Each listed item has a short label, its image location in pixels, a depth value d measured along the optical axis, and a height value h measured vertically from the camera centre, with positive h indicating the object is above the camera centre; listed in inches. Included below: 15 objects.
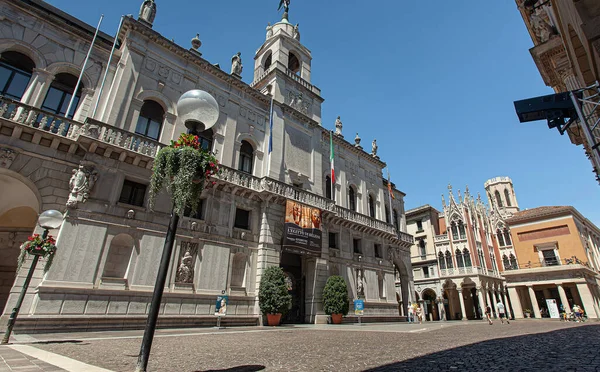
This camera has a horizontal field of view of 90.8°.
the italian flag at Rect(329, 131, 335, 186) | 908.0 +446.6
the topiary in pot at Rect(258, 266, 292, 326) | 619.5 +4.8
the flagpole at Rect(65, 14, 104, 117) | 535.5 +371.0
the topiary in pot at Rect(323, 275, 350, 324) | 743.7 +1.4
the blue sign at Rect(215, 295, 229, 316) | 537.6 -17.7
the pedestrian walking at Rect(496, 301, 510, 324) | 892.3 -6.5
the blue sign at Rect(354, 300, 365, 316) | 735.7 -12.4
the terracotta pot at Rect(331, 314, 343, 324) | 751.1 -41.1
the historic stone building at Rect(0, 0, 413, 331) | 469.7 +207.7
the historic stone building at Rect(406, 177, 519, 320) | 1461.6 +240.1
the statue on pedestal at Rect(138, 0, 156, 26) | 677.9 +611.2
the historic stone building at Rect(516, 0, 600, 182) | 208.7 +285.8
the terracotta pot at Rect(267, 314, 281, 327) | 621.3 -40.3
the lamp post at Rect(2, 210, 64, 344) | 301.1 +69.2
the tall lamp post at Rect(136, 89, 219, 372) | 177.6 +115.9
